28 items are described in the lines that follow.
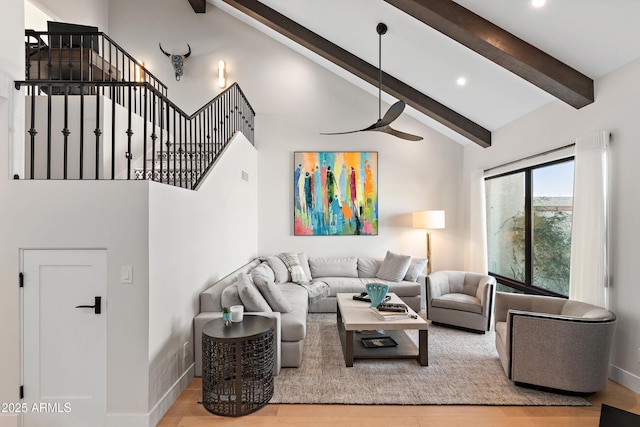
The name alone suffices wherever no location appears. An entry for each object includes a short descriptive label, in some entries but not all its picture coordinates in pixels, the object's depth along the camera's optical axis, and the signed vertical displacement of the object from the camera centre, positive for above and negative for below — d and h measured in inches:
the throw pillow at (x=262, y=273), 154.0 -29.2
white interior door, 103.1 -38.1
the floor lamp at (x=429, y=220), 235.8 -3.7
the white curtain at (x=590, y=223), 129.5 -3.1
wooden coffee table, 139.1 -50.9
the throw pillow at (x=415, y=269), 229.8 -36.5
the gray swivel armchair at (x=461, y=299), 181.0 -46.2
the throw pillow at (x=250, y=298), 139.5 -34.3
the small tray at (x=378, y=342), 153.3 -58.0
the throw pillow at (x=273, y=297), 150.6 -36.1
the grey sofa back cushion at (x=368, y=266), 244.5 -37.2
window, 163.6 -6.9
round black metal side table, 109.5 -50.6
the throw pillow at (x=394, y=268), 227.5 -35.6
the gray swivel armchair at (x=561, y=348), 113.7 -45.5
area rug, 116.8 -62.5
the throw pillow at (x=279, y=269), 216.2 -34.9
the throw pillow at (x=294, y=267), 221.8 -34.6
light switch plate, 102.8 -17.9
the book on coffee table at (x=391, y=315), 143.1 -42.1
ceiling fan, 139.6 +41.3
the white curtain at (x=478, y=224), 227.0 -6.1
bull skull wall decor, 255.3 +113.9
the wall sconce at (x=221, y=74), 258.1 +104.9
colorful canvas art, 256.2 +15.2
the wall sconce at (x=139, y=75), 245.3 +99.8
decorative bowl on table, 158.4 -36.0
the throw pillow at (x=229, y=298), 141.3 -34.5
